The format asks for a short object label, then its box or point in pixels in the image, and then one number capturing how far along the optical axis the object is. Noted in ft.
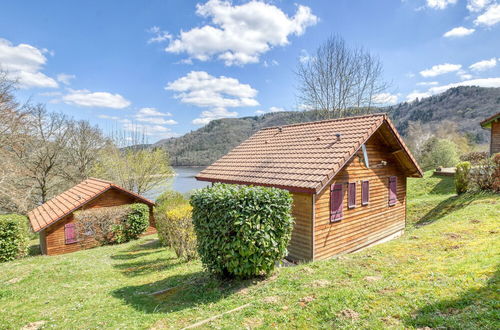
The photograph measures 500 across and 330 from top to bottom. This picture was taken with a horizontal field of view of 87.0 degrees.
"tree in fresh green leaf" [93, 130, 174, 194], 87.92
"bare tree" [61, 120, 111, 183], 89.25
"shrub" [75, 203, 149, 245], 49.26
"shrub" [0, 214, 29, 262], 42.24
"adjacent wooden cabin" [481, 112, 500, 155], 65.36
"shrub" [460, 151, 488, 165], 76.77
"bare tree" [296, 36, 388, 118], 76.13
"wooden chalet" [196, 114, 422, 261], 27.91
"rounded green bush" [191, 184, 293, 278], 18.24
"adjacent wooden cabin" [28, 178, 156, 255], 48.37
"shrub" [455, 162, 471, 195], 45.82
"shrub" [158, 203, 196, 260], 29.61
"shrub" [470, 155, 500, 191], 42.06
